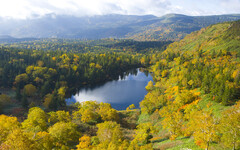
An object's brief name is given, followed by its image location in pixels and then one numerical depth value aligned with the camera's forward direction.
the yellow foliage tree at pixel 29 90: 106.75
